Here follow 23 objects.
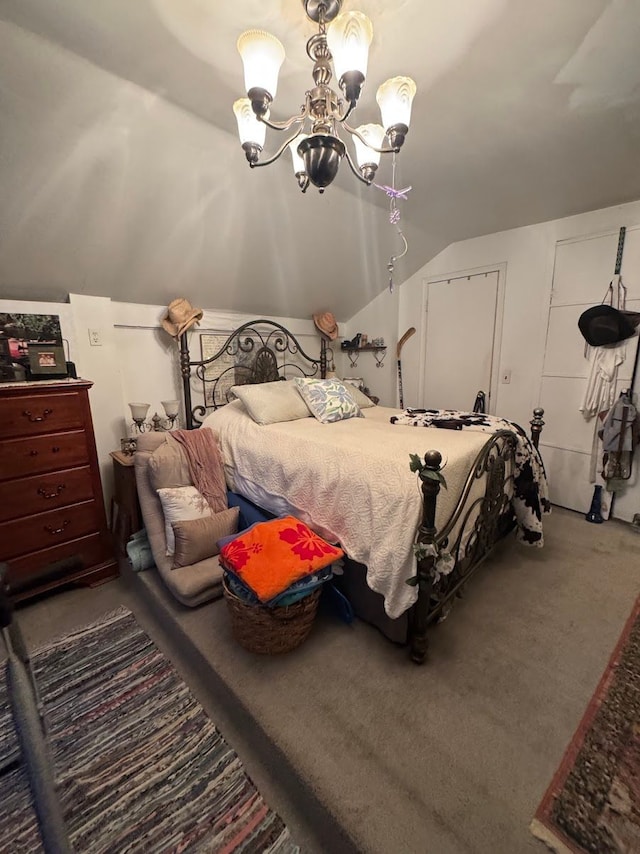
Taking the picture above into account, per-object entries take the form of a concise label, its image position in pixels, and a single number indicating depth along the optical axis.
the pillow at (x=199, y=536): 1.90
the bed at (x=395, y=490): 1.43
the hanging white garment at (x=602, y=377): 2.67
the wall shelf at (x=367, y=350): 3.99
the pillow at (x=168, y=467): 2.06
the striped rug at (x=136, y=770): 1.07
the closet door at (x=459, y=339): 3.36
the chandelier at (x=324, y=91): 1.11
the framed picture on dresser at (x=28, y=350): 1.99
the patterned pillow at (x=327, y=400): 2.62
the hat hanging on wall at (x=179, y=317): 2.65
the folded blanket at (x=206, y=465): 2.18
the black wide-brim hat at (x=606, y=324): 2.57
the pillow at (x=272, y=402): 2.47
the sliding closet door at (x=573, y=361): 2.66
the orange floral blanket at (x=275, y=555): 1.40
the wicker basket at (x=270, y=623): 1.46
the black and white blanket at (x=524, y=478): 2.13
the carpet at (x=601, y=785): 1.00
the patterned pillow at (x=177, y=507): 2.00
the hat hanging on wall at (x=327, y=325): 3.66
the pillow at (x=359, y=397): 3.08
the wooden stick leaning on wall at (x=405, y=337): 3.87
